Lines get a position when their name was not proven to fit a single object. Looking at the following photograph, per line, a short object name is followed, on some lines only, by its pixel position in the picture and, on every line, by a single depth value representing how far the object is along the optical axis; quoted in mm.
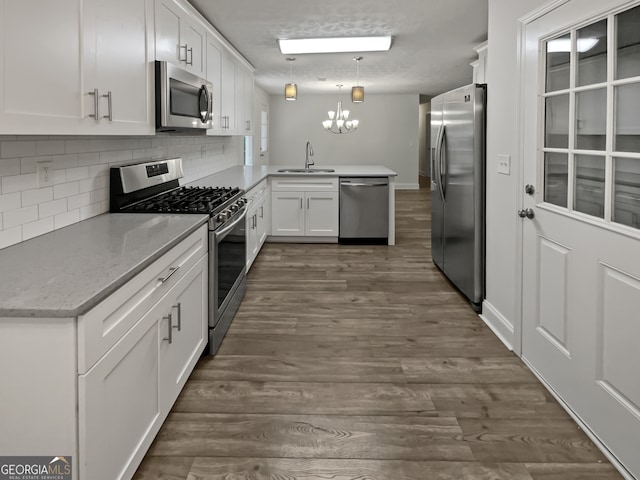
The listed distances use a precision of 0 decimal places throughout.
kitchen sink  6804
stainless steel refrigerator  3730
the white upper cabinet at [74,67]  1573
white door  1926
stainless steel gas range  2953
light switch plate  3180
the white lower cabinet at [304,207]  6348
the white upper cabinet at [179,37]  3045
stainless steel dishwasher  6305
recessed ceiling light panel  5559
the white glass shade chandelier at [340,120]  8547
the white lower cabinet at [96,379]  1327
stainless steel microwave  2910
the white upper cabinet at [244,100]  5918
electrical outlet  2262
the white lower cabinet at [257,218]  4777
